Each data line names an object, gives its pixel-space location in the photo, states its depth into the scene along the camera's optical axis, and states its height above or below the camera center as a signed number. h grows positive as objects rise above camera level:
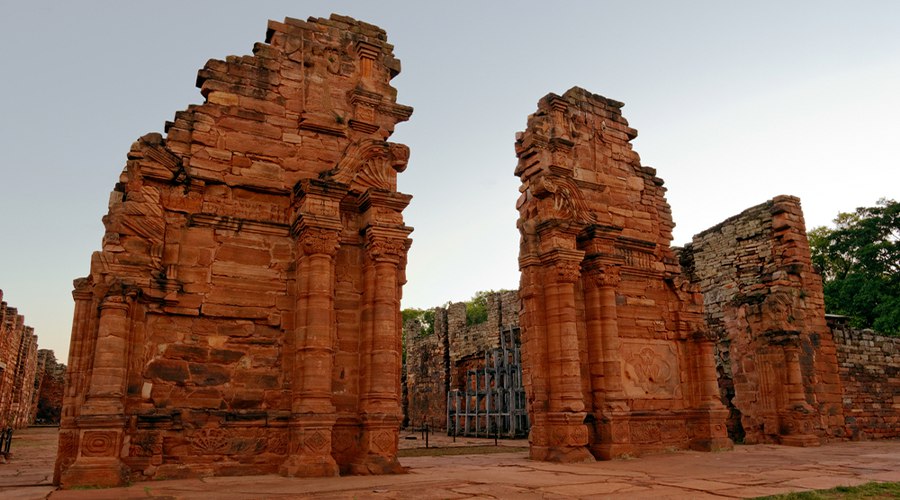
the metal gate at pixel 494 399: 22.20 +0.25
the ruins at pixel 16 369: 25.06 +1.76
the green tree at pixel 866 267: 28.89 +6.77
